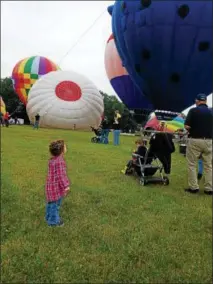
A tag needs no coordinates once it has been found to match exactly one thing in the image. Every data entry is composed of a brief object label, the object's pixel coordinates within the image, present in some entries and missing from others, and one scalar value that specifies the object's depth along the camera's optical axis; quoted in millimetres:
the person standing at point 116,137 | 10566
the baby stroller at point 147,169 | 4535
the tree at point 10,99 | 29135
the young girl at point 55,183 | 2864
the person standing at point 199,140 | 4062
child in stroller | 4880
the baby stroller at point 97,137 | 10863
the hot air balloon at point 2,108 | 18281
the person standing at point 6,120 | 15826
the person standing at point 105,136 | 10834
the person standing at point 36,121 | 15952
